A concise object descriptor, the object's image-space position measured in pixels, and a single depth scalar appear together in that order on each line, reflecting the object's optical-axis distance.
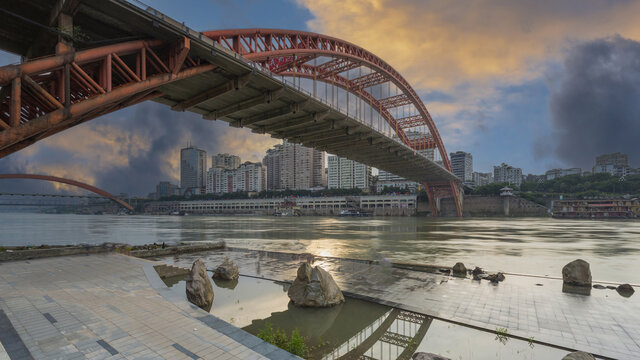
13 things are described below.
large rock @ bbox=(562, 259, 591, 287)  10.48
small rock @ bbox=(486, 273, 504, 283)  11.02
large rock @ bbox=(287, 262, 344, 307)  8.46
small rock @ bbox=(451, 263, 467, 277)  12.13
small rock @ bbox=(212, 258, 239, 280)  11.47
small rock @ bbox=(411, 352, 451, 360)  4.69
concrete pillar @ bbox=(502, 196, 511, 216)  99.75
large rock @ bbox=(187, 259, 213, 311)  8.52
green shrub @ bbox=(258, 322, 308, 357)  5.31
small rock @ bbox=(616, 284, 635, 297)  9.73
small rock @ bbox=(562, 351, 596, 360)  4.36
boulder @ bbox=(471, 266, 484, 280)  11.61
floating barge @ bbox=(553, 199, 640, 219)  87.44
